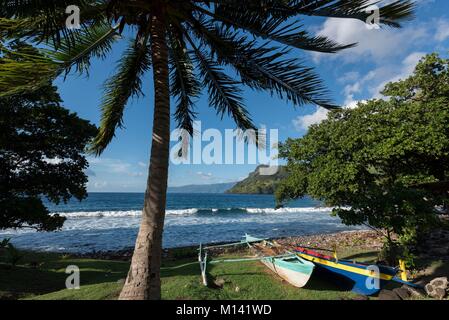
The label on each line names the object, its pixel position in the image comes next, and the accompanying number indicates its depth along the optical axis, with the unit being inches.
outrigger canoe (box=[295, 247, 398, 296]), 235.3
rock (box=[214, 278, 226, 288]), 260.8
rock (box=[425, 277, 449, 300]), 231.8
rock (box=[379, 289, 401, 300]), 231.6
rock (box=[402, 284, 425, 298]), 236.5
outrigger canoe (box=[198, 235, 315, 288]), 242.2
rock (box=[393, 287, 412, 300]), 234.7
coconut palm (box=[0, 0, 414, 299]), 139.7
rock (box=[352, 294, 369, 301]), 226.0
